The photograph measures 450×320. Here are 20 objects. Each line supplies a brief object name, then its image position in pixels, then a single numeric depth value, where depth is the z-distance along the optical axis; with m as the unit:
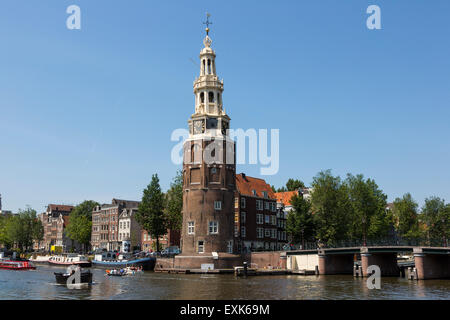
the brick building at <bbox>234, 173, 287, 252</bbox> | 87.94
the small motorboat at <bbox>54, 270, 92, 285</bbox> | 47.66
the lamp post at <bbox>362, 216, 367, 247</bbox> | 91.91
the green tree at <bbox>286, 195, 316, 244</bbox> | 84.25
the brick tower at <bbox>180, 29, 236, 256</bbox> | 72.94
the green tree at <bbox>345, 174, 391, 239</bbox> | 91.75
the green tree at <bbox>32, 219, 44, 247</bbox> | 145.25
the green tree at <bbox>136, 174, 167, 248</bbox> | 90.06
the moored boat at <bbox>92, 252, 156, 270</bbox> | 76.88
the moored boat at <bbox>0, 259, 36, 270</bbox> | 80.88
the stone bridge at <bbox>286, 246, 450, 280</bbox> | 56.50
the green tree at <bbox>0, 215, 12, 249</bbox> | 147.20
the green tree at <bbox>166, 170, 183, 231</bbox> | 92.44
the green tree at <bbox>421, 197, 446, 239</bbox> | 106.11
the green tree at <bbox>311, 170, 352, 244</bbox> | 87.69
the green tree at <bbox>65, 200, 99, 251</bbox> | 134.25
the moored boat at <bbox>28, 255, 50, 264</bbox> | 107.21
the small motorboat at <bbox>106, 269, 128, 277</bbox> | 63.66
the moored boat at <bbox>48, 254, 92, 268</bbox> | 87.88
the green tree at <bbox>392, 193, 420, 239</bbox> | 110.50
